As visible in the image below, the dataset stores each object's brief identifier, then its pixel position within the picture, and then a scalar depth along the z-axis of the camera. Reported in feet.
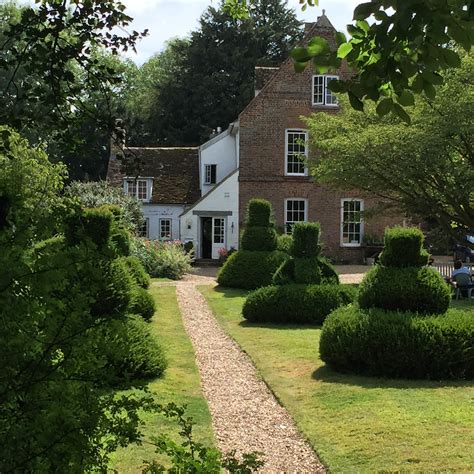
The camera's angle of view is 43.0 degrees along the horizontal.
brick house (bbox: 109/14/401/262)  101.19
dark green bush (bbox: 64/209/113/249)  28.25
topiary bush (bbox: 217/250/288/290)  66.03
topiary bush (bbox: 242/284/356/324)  45.73
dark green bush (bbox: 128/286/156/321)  42.19
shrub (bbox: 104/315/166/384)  27.30
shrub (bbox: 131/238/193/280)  82.23
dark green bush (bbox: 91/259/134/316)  29.07
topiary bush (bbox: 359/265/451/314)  29.94
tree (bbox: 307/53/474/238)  53.31
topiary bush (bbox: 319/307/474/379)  27.71
